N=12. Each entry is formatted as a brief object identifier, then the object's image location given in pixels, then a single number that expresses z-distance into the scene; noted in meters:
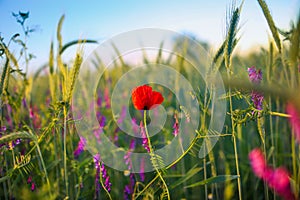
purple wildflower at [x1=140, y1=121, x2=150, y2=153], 0.71
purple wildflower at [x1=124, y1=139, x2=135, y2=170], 1.17
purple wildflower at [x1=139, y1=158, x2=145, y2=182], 0.96
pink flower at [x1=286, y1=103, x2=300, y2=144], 0.30
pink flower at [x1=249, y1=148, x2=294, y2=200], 0.31
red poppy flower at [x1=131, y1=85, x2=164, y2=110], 0.61
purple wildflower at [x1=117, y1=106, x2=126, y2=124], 1.41
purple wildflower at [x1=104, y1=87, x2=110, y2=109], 1.58
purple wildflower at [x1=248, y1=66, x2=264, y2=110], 0.74
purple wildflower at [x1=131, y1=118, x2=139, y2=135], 1.27
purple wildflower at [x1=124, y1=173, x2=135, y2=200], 0.99
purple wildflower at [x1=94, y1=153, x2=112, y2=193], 0.78
